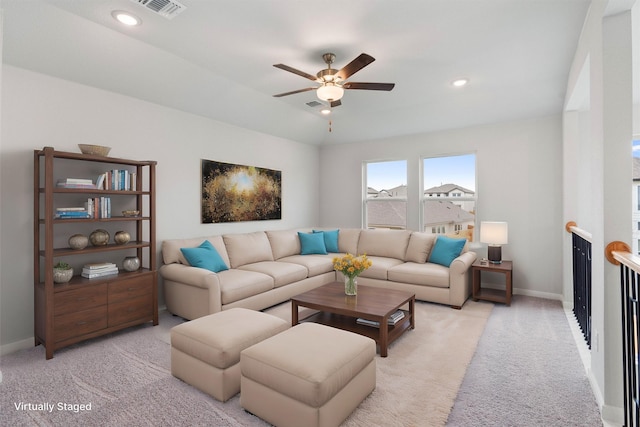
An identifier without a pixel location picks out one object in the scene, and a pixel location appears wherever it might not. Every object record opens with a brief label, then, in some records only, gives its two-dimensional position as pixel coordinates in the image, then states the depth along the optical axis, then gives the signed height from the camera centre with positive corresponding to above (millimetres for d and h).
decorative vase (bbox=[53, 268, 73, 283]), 2936 -550
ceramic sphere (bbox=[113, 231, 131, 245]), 3402 -247
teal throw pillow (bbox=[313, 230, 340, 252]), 5785 -493
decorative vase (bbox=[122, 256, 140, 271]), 3457 -535
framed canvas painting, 4609 +313
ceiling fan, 2867 +1175
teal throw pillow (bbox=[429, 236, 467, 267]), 4504 -546
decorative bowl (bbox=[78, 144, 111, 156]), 3109 +627
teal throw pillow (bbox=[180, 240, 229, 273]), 3760 -526
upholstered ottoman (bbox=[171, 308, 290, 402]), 2154 -917
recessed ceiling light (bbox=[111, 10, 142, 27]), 2486 +1534
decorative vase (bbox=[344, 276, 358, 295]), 3463 -789
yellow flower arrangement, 3393 -559
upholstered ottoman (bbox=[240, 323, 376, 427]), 1775 -952
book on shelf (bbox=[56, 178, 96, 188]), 2988 +289
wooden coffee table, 2928 -904
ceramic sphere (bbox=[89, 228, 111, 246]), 3217 -234
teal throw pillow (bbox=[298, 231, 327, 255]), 5477 -536
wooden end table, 4160 -980
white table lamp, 4367 -345
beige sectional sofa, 3559 -755
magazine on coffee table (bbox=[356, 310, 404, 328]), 3141 -1061
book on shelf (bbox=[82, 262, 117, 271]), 3178 -515
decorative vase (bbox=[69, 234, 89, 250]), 3027 -260
